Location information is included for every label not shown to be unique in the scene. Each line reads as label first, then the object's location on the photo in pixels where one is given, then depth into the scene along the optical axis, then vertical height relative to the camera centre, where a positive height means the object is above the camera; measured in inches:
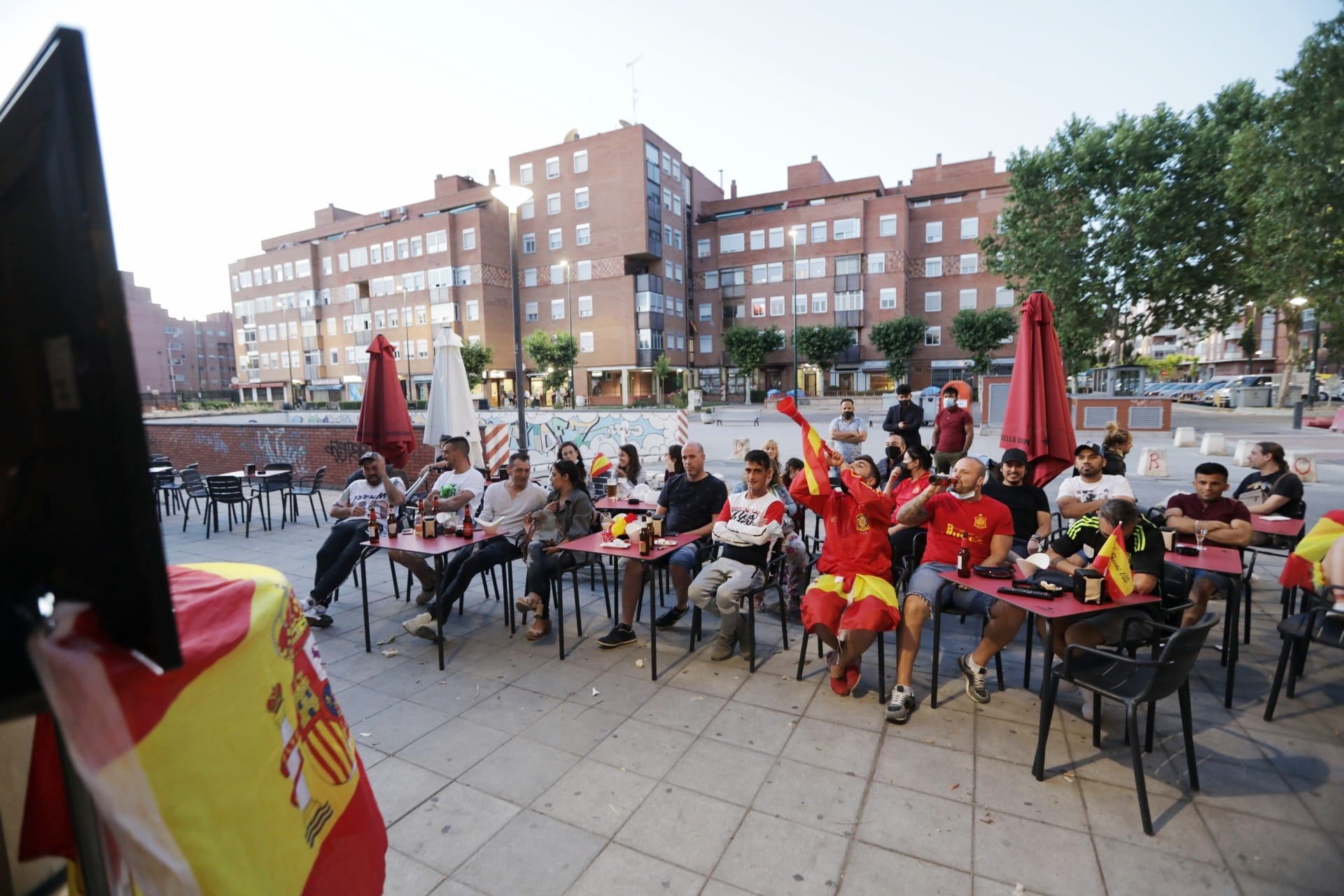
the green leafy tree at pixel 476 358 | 1770.4 +66.1
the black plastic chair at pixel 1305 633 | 150.3 -65.6
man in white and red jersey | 192.7 -56.6
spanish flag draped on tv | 37.5 -25.6
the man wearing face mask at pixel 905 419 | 357.7 -27.7
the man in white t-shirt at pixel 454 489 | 247.9 -42.8
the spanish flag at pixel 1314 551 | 157.5 -48.5
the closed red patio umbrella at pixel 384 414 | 323.6 -15.0
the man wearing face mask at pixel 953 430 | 334.3 -32.7
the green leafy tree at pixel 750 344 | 1923.0 +89.8
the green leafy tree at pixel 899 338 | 1840.6 +93.1
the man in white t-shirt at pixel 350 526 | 238.1 -53.6
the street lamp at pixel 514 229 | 350.9 +88.5
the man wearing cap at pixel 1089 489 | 229.8 -45.2
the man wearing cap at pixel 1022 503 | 208.1 -45.0
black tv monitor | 30.0 +0.8
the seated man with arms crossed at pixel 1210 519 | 185.8 -48.6
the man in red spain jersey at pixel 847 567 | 170.2 -55.3
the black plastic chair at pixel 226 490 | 380.5 -59.4
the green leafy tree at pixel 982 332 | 1736.0 +96.5
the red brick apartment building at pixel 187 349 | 3363.7 +240.8
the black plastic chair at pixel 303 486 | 514.6 -83.7
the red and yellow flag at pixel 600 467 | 329.1 -45.2
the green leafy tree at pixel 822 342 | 1894.7 +89.7
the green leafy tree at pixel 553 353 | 1760.6 +73.3
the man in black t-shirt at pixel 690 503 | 221.0 -45.8
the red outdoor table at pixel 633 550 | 185.5 -52.7
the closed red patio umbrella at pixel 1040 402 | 230.8 -13.4
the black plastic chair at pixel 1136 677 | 121.0 -66.0
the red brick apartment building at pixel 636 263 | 1882.4 +353.9
